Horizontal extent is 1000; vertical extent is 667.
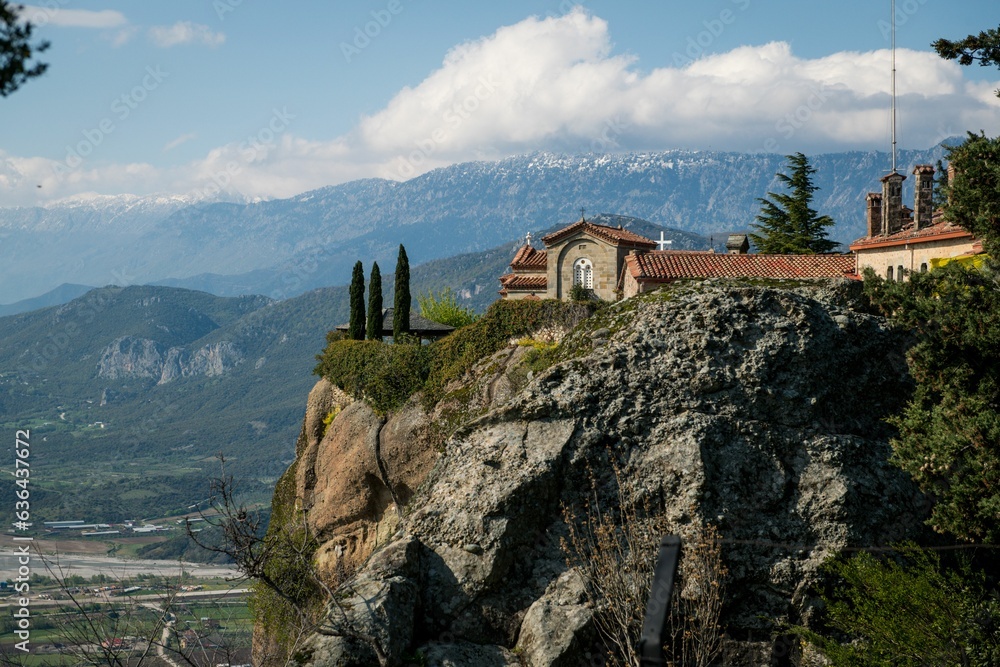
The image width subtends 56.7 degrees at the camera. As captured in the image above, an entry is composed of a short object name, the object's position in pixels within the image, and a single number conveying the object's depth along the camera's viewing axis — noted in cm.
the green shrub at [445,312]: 5228
